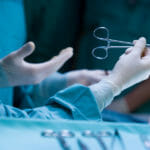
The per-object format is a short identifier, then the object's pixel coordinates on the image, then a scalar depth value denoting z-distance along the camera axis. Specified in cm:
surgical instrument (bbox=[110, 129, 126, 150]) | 91
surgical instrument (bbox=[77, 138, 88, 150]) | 90
